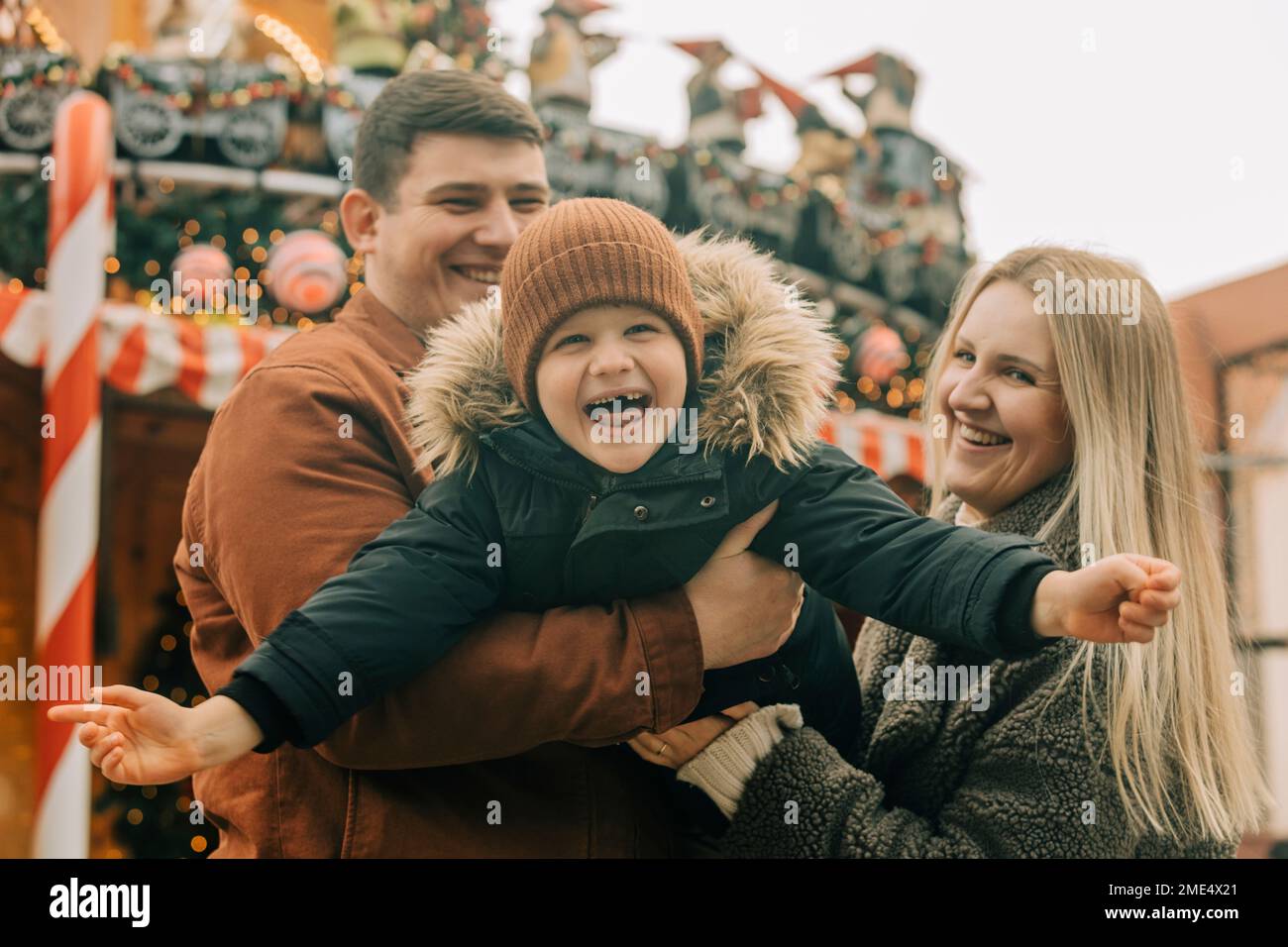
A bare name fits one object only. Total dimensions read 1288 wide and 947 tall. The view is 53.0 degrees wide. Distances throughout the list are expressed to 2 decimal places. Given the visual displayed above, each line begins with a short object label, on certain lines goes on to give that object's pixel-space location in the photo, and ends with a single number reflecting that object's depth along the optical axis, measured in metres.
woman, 1.34
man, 1.25
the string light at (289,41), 4.71
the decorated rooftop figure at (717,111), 4.12
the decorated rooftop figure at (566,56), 3.34
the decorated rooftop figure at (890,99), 4.21
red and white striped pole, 2.22
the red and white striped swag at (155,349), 2.65
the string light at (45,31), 3.72
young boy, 1.15
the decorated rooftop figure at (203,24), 4.29
